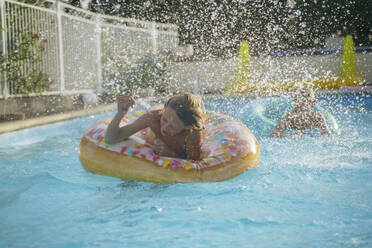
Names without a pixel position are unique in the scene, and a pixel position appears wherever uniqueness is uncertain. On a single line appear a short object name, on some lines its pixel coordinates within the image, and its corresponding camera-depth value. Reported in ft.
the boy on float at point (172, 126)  11.32
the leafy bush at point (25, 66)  27.02
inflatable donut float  11.76
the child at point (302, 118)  19.62
